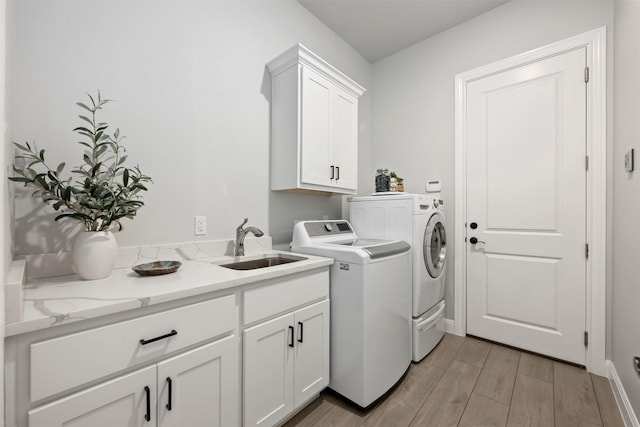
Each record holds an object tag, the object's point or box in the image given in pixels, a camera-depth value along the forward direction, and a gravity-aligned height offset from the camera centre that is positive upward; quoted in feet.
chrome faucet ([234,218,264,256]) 5.56 -0.51
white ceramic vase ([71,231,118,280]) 3.41 -0.53
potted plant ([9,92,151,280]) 3.41 +0.25
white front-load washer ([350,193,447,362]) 6.54 -0.58
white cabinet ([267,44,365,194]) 6.10 +2.21
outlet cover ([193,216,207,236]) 5.25 -0.25
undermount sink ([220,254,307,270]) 5.49 -1.03
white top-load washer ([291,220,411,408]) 4.92 -2.03
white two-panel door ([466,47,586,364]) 6.42 +0.23
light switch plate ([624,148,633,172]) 4.60 +0.95
